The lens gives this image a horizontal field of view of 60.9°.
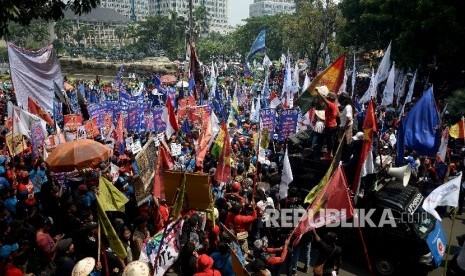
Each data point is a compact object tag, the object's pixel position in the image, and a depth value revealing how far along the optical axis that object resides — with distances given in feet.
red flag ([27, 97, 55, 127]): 39.50
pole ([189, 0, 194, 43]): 101.62
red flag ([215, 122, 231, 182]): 29.99
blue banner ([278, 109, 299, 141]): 39.58
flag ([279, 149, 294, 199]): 26.78
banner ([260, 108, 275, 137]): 39.45
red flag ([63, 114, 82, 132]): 39.37
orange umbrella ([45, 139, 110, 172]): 28.14
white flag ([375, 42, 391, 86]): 53.19
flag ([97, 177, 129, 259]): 18.01
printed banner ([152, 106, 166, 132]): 44.93
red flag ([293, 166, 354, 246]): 19.88
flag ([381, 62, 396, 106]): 52.14
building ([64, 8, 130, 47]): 428.56
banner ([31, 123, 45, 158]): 34.91
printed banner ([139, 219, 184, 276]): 18.80
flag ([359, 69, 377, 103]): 48.97
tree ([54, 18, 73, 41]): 321.93
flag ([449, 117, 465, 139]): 38.60
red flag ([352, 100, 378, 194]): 24.95
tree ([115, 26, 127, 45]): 373.20
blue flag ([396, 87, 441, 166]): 30.09
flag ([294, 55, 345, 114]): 35.88
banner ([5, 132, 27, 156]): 33.94
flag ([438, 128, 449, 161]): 35.65
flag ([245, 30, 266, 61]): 69.97
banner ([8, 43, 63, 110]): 32.27
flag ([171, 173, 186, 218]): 19.07
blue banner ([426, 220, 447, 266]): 25.02
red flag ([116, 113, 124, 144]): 37.83
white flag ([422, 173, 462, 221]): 19.25
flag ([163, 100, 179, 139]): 38.58
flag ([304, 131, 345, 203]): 22.22
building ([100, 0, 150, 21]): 631.15
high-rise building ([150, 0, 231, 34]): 570.05
